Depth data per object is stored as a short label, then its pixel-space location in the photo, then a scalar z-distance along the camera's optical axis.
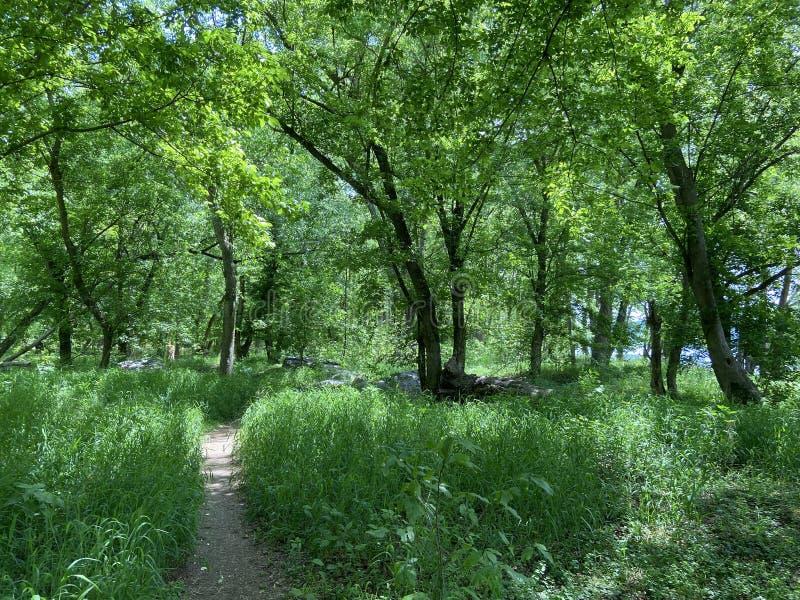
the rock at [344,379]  11.79
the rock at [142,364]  17.27
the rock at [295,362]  15.78
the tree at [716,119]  8.02
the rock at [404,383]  12.37
